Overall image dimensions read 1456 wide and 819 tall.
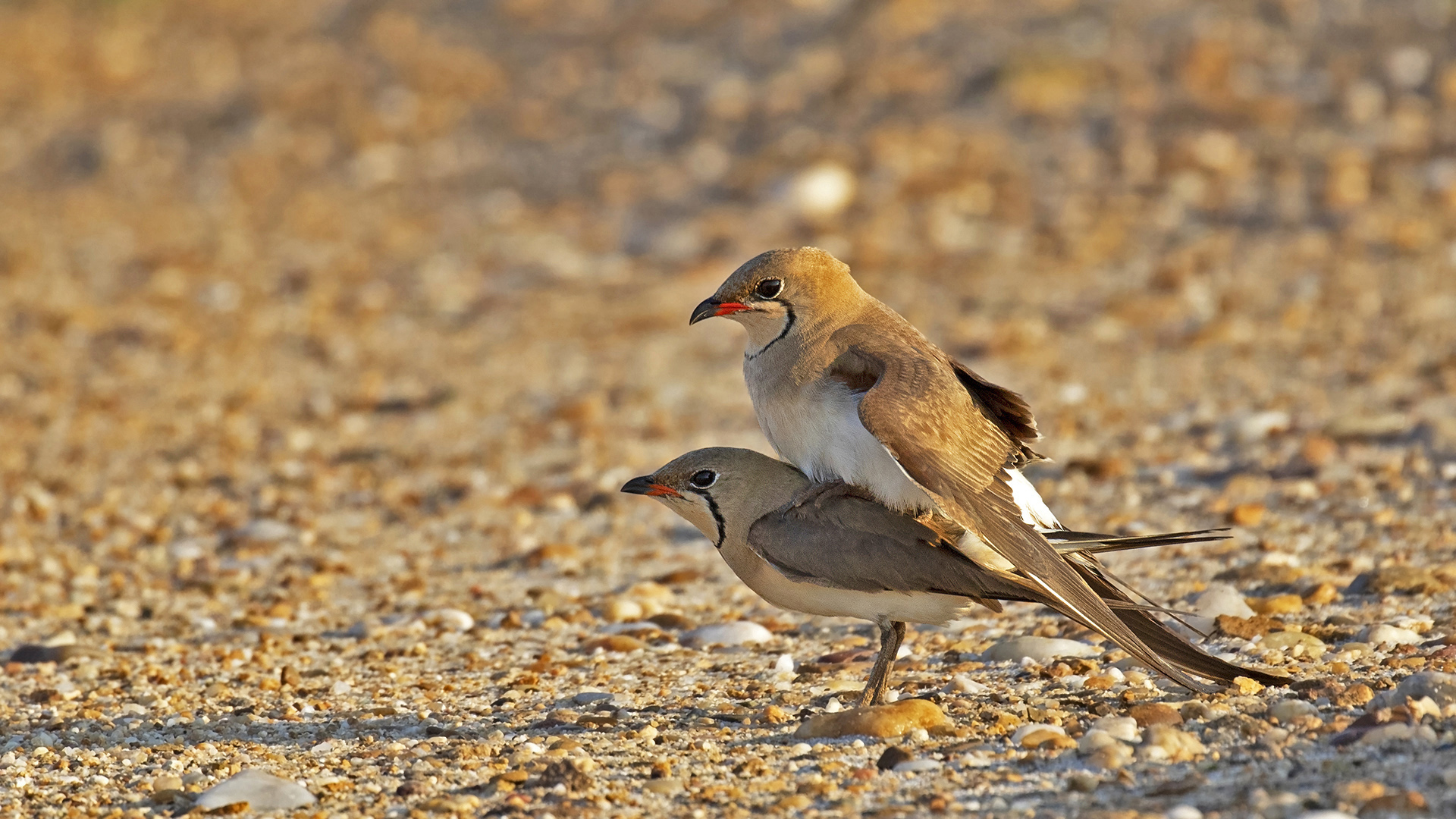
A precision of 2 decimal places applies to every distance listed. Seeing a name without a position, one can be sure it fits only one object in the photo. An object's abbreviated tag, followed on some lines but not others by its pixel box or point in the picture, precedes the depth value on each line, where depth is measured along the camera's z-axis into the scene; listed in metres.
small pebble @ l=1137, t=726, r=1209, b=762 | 7.84
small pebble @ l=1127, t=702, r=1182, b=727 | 8.29
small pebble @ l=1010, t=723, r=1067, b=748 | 8.23
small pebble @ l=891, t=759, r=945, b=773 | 7.95
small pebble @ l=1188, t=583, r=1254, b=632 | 10.24
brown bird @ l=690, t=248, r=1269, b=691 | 8.48
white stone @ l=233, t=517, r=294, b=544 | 14.15
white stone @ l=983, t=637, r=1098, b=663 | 9.83
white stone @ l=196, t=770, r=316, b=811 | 7.83
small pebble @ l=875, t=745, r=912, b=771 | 8.05
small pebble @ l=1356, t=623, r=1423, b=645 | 9.45
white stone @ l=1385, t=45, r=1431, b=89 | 23.20
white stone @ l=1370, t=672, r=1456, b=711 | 8.04
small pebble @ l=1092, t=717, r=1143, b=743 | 8.10
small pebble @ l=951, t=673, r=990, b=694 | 9.25
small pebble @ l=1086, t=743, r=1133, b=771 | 7.77
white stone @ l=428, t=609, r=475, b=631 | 11.57
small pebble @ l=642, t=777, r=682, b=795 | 7.91
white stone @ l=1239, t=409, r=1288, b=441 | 14.65
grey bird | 8.72
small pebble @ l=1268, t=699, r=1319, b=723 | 8.16
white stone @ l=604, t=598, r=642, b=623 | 11.50
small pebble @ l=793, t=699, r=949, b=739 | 8.47
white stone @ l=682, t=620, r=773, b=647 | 10.77
